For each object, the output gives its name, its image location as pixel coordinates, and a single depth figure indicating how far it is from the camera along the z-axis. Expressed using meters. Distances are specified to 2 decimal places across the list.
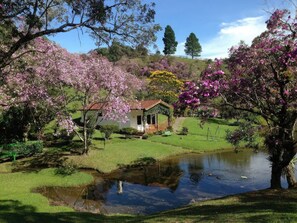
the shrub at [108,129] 28.00
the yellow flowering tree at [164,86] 48.89
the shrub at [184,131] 33.54
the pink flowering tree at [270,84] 11.14
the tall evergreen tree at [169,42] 93.78
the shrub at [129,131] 32.14
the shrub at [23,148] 21.50
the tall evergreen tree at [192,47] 100.54
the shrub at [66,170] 18.93
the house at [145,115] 34.02
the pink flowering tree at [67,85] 20.11
